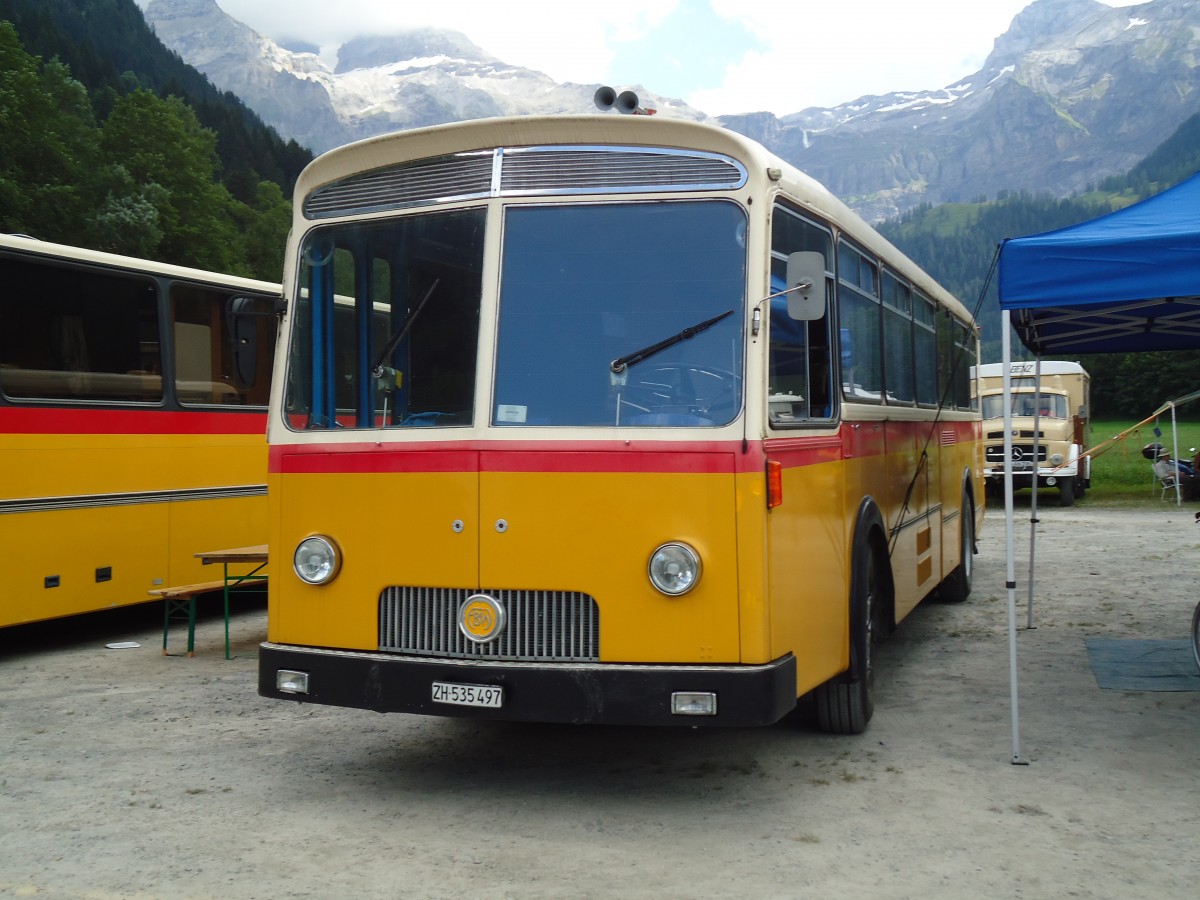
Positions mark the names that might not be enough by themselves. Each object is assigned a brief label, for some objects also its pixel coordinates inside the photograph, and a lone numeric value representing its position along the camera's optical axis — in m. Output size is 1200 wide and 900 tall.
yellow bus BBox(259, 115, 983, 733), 5.30
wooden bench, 9.67
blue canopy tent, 6.14
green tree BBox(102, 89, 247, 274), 63.28
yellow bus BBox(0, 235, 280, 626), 9.44
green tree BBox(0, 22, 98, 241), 51.19
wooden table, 9.48
